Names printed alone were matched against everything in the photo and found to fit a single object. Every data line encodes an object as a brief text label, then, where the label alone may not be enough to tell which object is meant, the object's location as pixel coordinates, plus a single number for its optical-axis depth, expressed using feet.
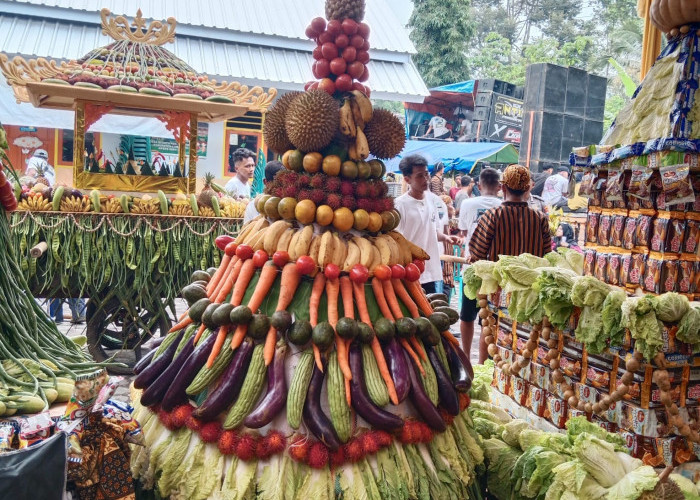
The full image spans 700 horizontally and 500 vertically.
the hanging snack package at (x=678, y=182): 10.93
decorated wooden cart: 19.60
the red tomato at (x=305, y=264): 8.50
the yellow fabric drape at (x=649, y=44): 14.34
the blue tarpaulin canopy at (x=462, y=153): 56.34
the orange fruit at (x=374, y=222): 9.05
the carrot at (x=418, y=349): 8.85
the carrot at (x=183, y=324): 9.39
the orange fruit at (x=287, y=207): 8.90
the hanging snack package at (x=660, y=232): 11.57
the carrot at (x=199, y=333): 8.93
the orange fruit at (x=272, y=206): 9.10
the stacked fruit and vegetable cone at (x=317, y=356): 7.89
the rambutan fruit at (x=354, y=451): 7.84
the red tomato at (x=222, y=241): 10.05
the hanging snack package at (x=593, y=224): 13.37
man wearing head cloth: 17.46
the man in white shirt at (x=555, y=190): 41.68
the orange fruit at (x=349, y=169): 8.97
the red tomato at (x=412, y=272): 9.29
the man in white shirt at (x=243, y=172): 26.27
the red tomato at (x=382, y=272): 8.76
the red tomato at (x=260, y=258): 8.86
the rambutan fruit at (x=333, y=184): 8.91
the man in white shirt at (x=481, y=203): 21.57
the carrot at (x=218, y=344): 8.33
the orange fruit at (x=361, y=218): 8.92
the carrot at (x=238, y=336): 8.41
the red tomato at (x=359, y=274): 8.53
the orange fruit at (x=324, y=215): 8.73
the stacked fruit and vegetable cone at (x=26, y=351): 8.61
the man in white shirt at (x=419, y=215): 18.66
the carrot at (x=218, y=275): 9.61
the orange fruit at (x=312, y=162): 8.93
